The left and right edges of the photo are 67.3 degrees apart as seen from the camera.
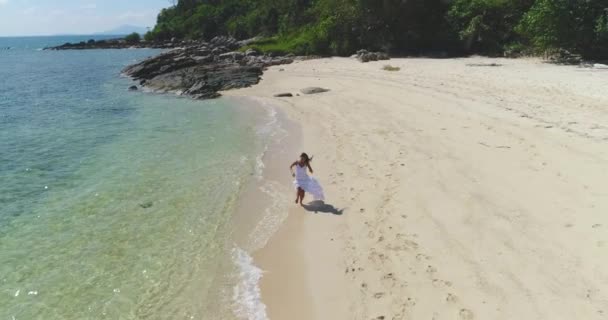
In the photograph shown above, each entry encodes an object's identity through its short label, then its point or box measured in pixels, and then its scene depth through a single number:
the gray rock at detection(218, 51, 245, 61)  53.62
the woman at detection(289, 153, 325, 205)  11.80
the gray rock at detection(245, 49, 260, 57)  54.37
